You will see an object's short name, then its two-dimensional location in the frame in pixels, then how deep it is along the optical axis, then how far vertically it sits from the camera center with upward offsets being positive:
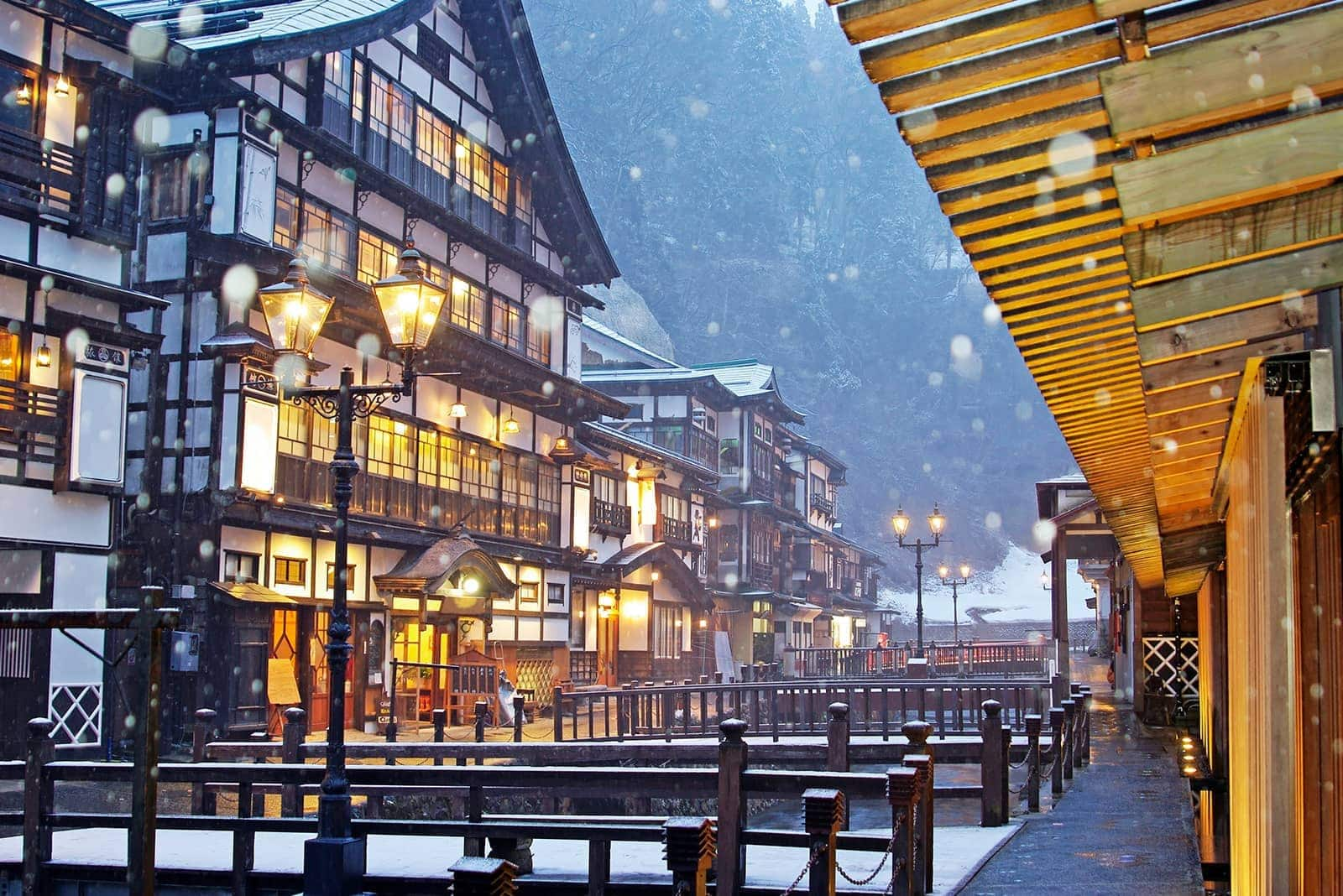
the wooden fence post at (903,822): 9.15 -1.64
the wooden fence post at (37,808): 11.14 -1.95
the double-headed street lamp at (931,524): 36.34 +1.79
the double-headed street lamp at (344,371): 10.85 +2.16
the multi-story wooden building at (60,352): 21.03 +3.78
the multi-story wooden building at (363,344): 24.33 +5.16
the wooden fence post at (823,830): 8.06 -1.50
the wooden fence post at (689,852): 6.86 -1.39
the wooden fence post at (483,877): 5.93 -1.33
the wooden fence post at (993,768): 14.08 -1.93
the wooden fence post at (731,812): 9.54 -1.64
